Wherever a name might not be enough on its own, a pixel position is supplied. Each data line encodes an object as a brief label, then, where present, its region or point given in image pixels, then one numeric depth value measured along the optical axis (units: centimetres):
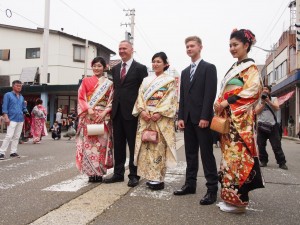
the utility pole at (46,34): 2196
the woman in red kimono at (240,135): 337
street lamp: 3324
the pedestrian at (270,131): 709
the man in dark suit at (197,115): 388
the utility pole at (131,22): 2838
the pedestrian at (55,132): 1536
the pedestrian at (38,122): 1303
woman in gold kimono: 434
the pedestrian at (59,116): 1815
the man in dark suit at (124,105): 470
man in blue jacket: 805
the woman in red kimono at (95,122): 479
